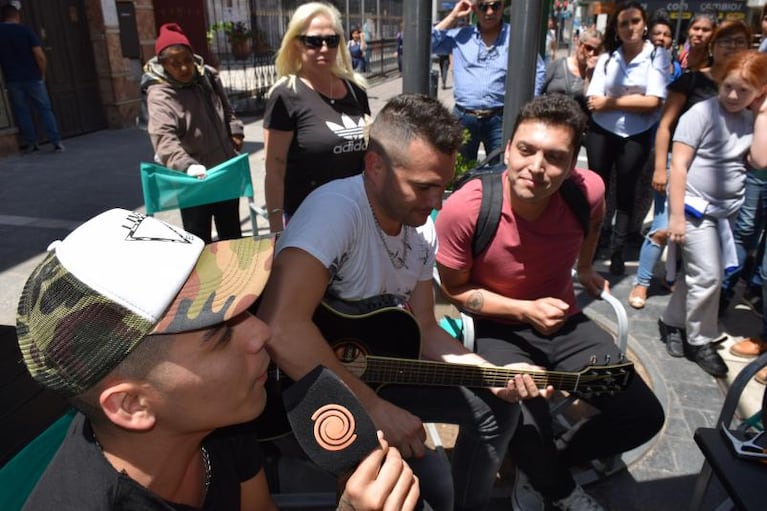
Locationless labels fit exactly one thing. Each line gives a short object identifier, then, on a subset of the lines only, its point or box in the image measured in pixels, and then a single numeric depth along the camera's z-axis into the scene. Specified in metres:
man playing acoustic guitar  1.79
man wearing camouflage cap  1.09
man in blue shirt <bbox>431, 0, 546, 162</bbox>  4.99
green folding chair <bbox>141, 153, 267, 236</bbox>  3.69
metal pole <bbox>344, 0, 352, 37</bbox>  20.80
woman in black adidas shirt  3.27
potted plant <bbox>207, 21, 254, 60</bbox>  13.72
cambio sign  26.56
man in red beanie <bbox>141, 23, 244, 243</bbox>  3.77
